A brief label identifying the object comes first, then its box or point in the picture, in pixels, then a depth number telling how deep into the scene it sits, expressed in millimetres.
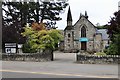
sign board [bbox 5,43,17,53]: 17586
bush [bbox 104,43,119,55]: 15324
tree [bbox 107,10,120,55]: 15212
